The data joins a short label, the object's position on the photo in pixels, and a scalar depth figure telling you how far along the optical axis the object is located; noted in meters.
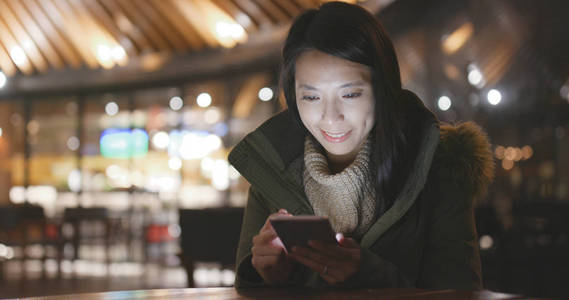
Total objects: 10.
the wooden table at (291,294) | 1.22
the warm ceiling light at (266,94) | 10.03
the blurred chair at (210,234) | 3.16
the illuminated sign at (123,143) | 11.51
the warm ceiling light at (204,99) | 10.77
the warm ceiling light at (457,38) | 7.21
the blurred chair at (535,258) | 4.64
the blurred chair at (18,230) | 7.71
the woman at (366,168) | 1.51
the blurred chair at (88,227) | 8.98
